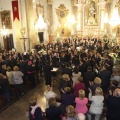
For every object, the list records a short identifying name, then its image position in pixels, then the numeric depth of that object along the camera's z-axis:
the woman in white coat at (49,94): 6.54
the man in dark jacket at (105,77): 8.16
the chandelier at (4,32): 16.36
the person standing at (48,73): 9.52
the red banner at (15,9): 16.15
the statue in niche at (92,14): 23.07
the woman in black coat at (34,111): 5.15
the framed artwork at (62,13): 23.89
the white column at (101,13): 22.28
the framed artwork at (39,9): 20.75
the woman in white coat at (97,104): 5.75
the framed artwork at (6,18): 16.98
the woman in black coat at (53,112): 5.10
